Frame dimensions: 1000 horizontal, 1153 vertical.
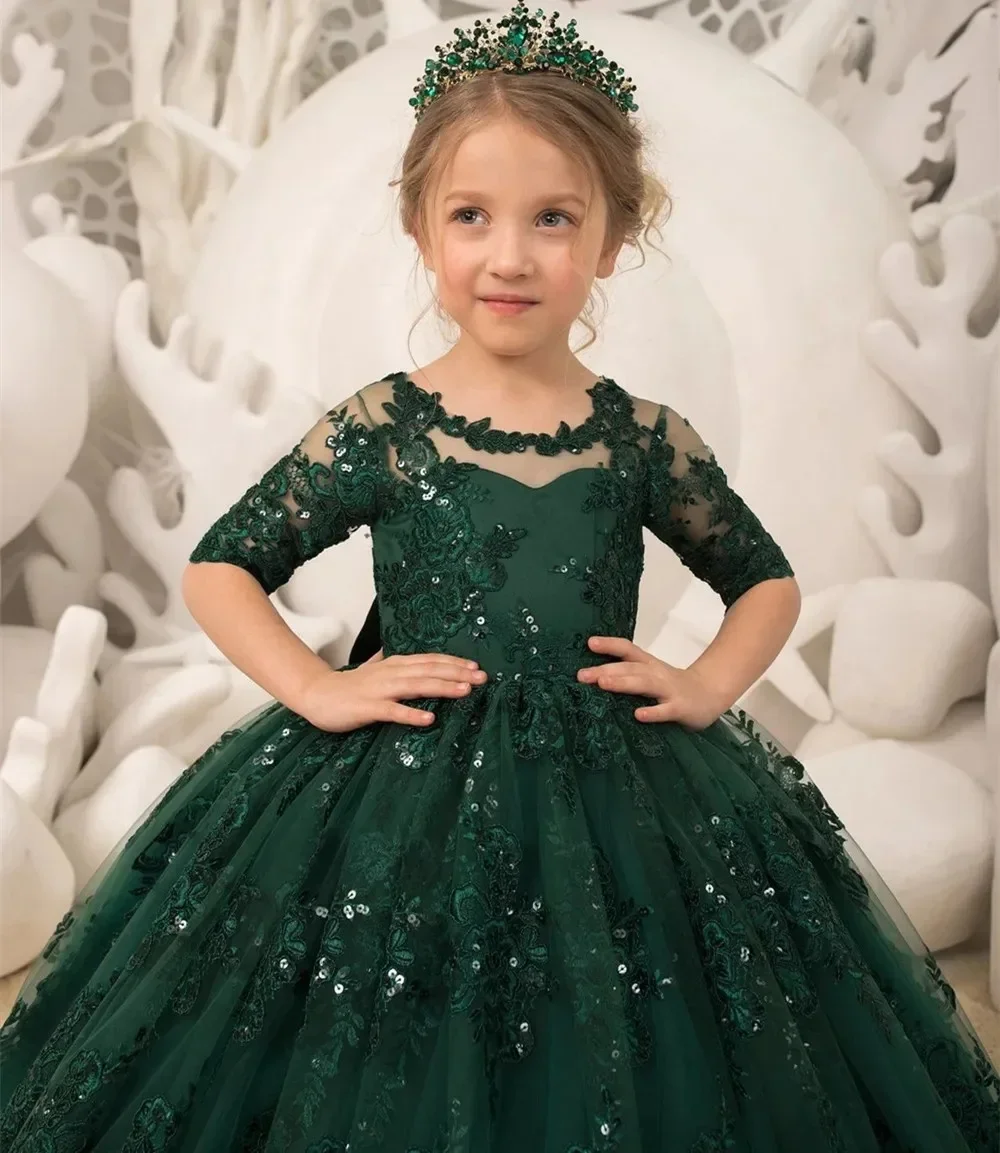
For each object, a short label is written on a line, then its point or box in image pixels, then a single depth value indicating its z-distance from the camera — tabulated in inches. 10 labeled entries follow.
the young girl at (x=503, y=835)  37.4
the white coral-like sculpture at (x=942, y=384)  75.8
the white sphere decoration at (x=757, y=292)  78.4
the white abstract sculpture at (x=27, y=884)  69.2
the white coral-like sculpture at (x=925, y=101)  80.7
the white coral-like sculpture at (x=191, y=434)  81.7
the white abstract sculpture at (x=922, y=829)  71.0
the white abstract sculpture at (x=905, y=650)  75.7
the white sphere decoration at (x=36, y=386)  80.7
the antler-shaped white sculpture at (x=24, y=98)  84.3
